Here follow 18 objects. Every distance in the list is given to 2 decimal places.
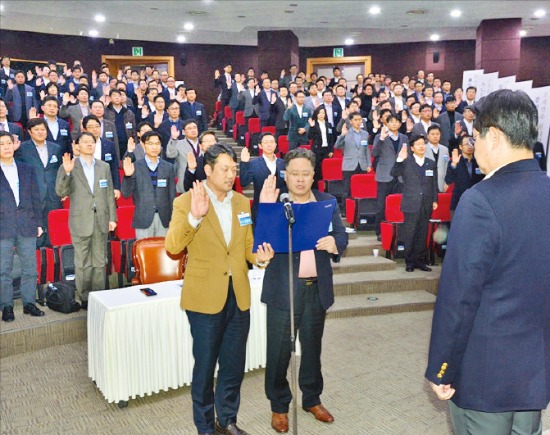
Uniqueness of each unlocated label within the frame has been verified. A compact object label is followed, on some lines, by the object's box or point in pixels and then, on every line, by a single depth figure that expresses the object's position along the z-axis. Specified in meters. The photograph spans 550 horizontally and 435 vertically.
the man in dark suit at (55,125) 5.71
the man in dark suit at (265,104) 8.84
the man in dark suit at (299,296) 2.48
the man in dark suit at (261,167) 4.65
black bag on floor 4.07
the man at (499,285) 1.33
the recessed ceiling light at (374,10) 10.27
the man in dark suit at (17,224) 3.88
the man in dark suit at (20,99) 7.64
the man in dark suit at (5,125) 5.90
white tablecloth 2.83
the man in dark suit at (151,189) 4.51
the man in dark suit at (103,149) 4.85
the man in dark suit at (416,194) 5.22
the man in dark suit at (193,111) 7.60
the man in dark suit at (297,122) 7.50
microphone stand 2.08
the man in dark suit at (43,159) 4.62
